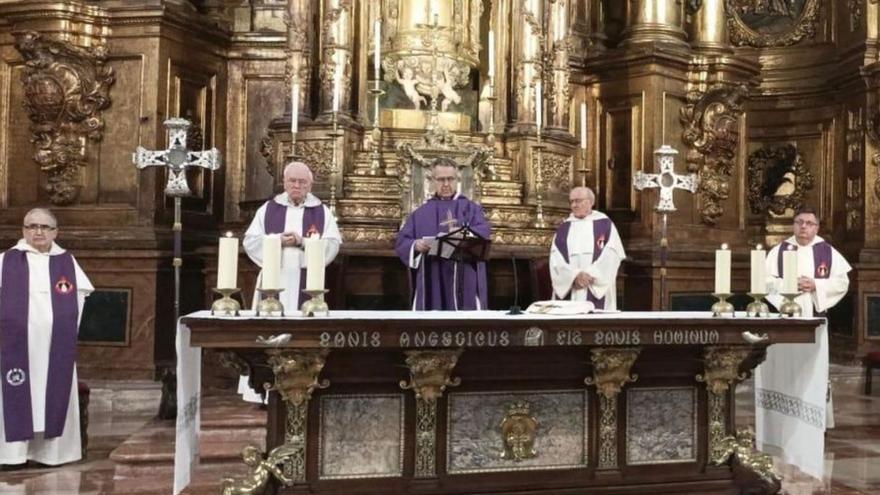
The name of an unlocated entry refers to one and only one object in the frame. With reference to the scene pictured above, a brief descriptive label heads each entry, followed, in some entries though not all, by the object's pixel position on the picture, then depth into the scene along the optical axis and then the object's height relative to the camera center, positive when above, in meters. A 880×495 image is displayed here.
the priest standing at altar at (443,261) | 6.94 -0.06
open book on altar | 5.09 -0.28
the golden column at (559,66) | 9.58 +1.83
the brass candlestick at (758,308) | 5.24 -0.28
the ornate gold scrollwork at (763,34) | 11.40 +2.68
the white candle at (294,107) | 7.74 +1.15
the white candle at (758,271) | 5.21 -0.08
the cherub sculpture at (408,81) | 9.24 +1.61
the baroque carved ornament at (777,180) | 11.45 +0.90
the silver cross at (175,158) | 7.54 +0.72
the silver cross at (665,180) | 7.84 +0.61
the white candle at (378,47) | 8.81 +1.86
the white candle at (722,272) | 5.27 -0.09
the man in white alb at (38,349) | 6.15 -0.64
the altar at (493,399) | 4.58 -0.74
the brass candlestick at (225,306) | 4.57 -0.26
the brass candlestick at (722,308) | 5.29 -0.28
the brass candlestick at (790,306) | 5.21 -0.27
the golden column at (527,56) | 9.37 +1.89
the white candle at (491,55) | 9.53 +1.92
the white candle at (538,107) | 9.23 +1.38
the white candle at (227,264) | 4.59 -0.06
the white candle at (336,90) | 8.62 +1.43
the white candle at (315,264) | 4.58 -0.06
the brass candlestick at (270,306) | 4.55 -0.25
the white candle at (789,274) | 5.16 -0.09
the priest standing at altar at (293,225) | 6.79 +0.19
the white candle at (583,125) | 8.45 +1.14
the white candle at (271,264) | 4.54 -0.06
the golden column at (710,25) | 10.76 +2.53
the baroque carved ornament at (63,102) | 8.45 +1.28
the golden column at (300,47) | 8.84 +1.84
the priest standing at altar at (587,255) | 6.95 +0.00
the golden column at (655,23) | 10.31 +2.46
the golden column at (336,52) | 8.83 +1.80
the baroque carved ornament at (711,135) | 10.26 +1.26
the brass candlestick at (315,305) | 4.58 -0.25
